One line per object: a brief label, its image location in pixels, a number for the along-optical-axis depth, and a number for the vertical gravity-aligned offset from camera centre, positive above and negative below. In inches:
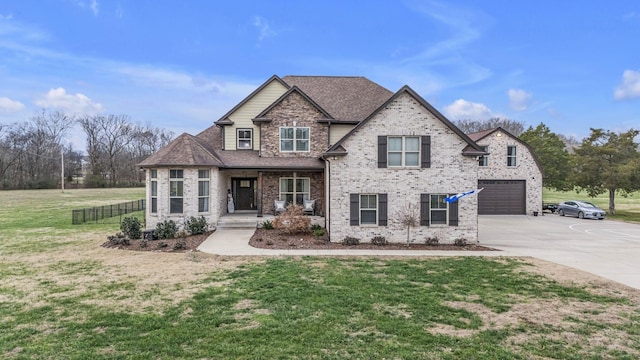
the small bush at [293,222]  640.4 -73.3
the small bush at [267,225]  713.0 -87.3
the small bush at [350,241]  583.5 -99.0
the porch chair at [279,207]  770.8 -53.8
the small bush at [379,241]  586.6 -99.5
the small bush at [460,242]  588.4 -101.5
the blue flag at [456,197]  557.2 -23.3
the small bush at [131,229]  603.4 -80.3
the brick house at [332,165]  597.3 +34.3
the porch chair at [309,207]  765.3 -53.8
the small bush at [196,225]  655.8 -80.7
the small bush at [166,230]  616.7 -84.8
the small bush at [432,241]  592.7 -100.5
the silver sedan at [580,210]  988.6 -82.6
